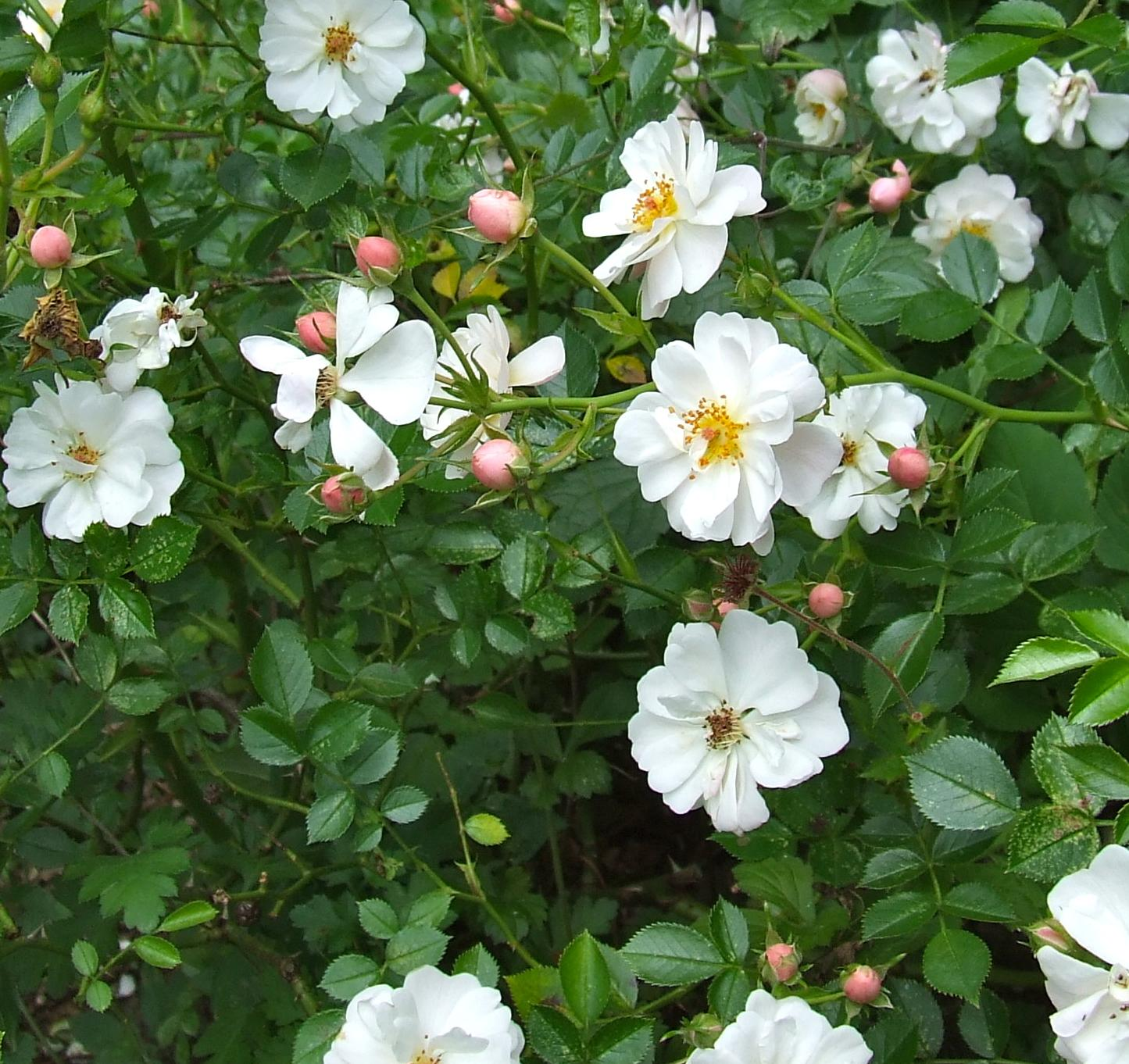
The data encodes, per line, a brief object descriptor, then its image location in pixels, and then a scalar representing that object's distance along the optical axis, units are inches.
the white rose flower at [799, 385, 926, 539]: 19.6
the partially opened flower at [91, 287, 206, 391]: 20.9
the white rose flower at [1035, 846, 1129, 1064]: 16.1
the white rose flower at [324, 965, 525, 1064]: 17.4
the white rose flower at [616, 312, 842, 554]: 17.6
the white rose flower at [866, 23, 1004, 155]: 24.6
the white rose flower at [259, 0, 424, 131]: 20.6
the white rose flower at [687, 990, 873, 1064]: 16.9
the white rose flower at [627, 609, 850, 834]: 18.5
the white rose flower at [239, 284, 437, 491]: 18.1
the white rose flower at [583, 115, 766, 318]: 18.8
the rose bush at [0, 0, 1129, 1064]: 18.2
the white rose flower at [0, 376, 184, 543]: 20.7
